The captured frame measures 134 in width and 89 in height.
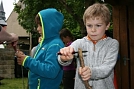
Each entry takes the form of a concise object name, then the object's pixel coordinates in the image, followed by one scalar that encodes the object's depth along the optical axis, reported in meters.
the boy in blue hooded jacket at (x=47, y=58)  2.03
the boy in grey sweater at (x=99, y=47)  1.64
